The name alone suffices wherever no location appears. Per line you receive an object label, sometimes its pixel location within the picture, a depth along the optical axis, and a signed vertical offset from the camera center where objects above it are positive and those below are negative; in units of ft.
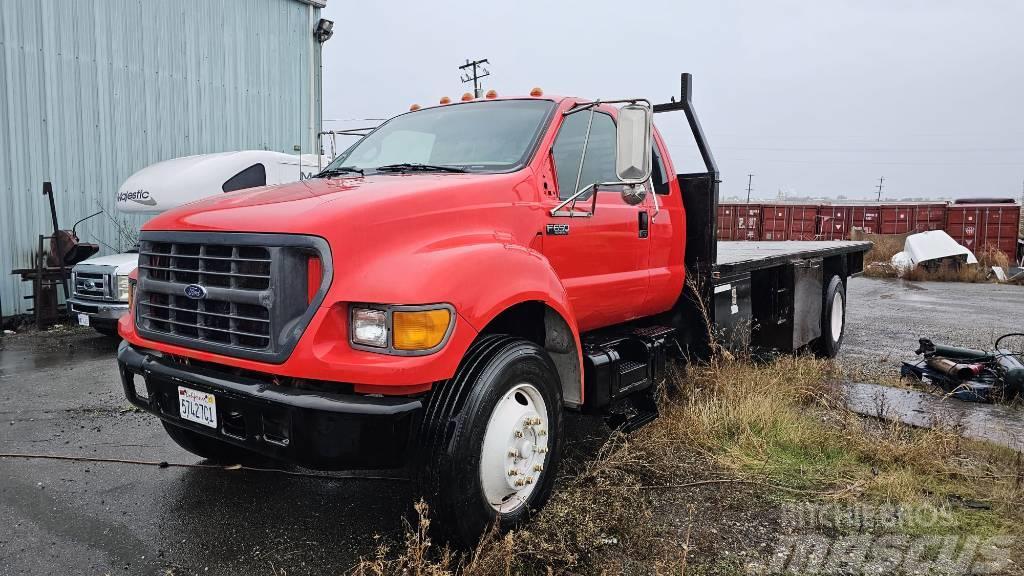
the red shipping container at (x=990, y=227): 67.10 -0.01
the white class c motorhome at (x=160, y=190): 26.22 +1.40
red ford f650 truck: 8.52 -1.13
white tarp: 58.34 -2.06
